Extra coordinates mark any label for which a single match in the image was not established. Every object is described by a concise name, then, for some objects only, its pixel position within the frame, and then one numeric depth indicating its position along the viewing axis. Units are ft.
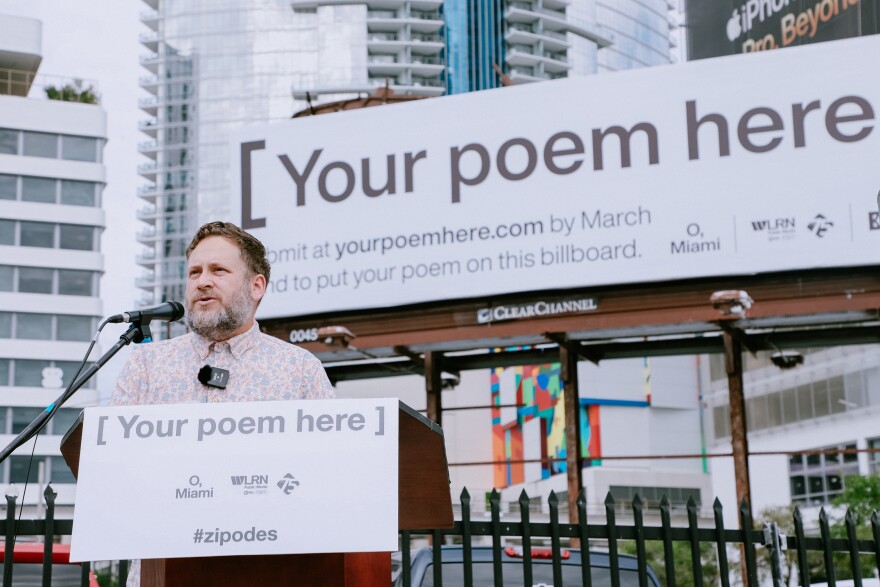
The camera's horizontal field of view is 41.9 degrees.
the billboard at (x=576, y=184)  53.67
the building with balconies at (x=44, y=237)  263.70
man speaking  12.09
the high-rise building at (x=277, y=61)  379.96
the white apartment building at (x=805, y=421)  134.10
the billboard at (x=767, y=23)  63.00
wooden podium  10.23
